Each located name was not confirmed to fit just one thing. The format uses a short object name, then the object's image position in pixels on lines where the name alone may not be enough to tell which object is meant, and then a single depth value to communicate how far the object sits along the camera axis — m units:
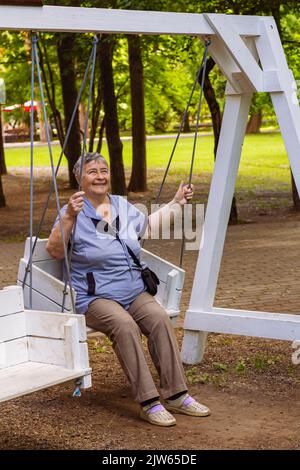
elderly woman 5.52
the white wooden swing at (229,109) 6.02
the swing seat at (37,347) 5.01
